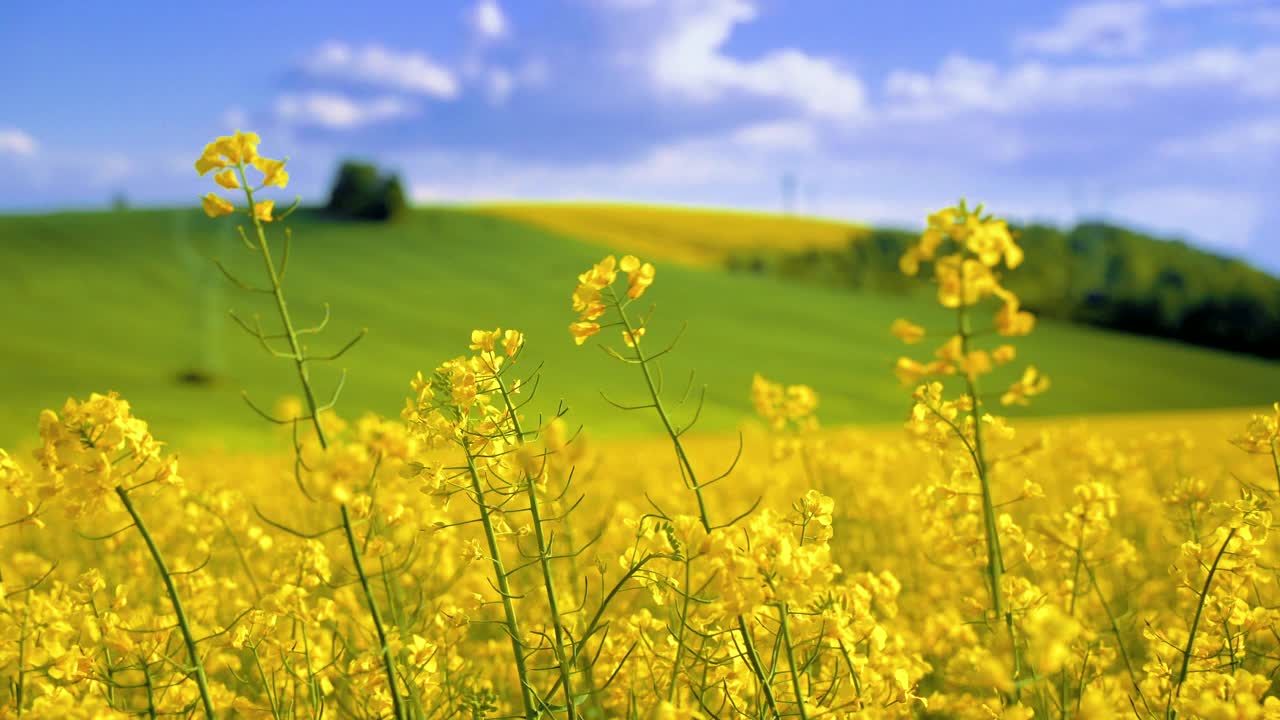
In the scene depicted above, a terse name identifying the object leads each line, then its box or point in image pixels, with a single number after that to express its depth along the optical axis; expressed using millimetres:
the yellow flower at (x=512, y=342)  2320
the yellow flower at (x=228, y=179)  1929
